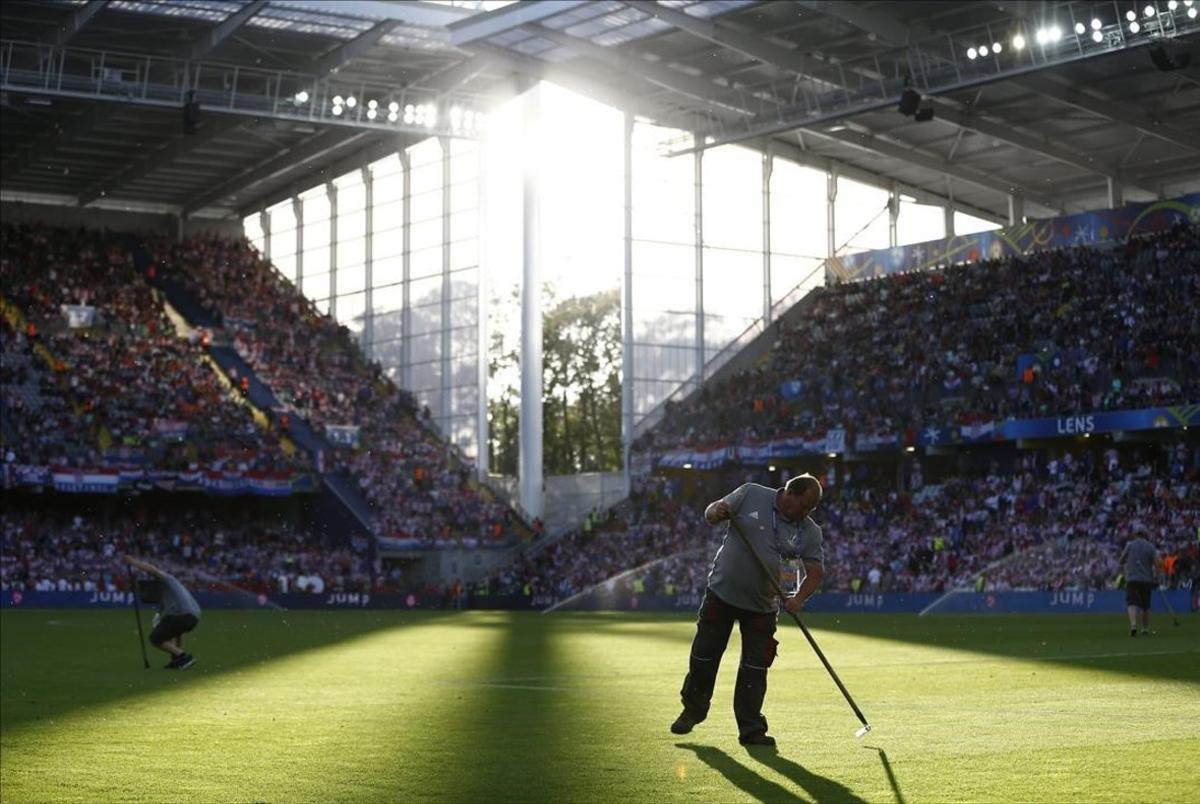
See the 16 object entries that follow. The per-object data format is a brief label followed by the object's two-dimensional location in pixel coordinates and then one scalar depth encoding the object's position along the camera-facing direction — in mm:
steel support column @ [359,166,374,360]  81812
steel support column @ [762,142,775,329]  75938
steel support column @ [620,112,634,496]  72250
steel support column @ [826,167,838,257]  77625
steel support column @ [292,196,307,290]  86750
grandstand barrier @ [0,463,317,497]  63625
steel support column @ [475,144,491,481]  74312
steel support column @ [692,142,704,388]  74438
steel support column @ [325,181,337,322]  84312
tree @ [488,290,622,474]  96750
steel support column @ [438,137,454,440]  76550
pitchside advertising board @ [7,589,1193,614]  43656
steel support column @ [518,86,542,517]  68812
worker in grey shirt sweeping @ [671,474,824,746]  12836
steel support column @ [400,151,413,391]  79250
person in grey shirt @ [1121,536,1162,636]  28672
